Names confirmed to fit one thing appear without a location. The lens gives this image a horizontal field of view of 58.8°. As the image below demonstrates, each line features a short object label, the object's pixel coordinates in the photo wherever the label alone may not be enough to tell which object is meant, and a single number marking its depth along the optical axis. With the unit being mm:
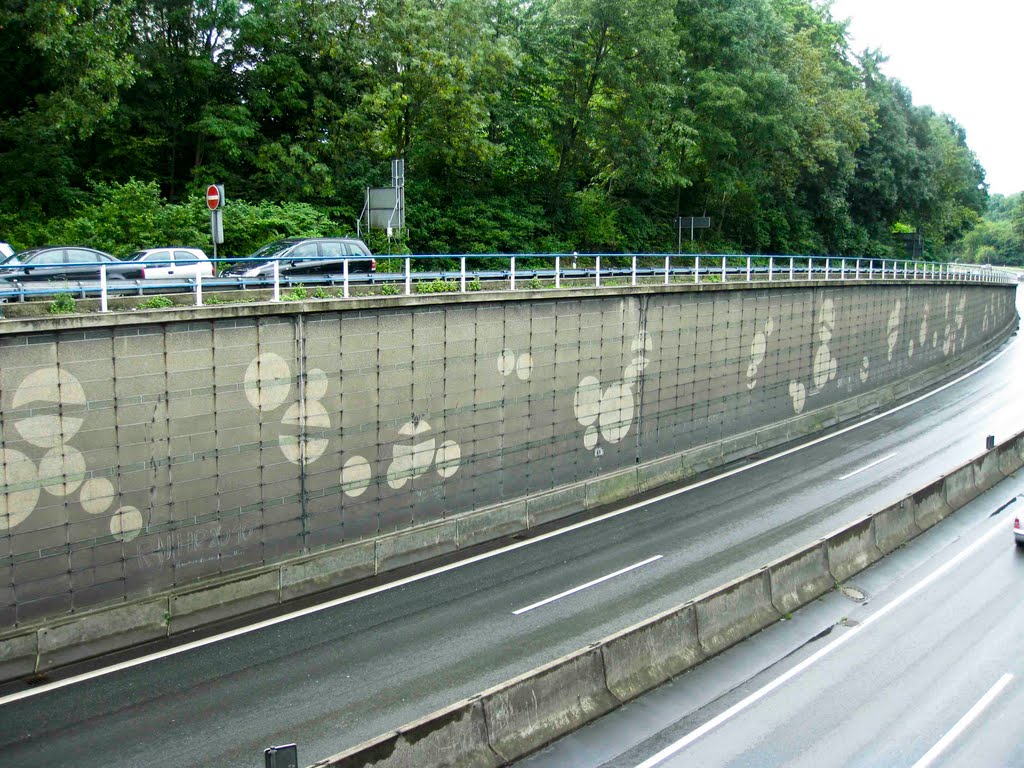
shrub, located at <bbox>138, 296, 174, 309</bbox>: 16750
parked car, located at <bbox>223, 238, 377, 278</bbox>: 23091
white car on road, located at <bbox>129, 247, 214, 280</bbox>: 22828
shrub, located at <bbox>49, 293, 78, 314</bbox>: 15461
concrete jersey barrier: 11531
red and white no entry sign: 18953
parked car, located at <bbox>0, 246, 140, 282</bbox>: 21147
